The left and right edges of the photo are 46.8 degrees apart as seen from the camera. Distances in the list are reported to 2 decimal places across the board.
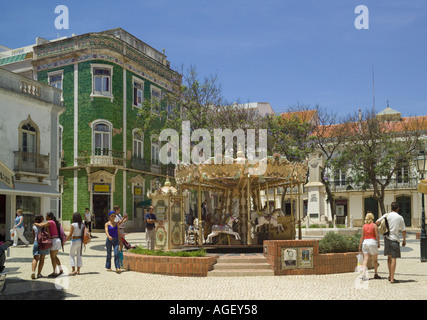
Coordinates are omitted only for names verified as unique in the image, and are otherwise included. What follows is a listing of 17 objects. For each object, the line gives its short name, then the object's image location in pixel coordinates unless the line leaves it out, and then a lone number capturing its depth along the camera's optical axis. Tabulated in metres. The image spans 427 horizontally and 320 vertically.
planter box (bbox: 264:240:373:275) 11.92
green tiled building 34.06
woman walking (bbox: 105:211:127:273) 12.73
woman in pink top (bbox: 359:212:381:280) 11.15
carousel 15.24
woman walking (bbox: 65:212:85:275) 12.52
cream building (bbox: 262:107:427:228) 48.34
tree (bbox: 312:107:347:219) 32.28
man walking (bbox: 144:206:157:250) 16.94
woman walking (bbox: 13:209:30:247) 21.13
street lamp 15.03
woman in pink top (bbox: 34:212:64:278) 12.03
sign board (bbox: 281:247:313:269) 11.97
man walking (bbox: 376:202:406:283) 10.56
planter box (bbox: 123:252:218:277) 11.79
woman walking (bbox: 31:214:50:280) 11.70
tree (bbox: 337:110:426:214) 33.02
